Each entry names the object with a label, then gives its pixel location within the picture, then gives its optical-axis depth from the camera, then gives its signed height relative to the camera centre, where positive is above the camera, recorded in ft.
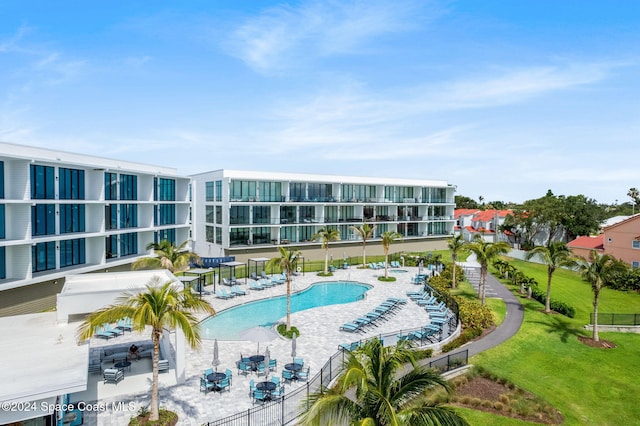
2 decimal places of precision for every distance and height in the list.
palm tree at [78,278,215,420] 39.81 -10.76
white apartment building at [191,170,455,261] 152.25 +0.55
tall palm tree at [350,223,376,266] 149.82 -7.91
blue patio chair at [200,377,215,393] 52.65 -23.29
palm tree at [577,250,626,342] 77.41 -11.86
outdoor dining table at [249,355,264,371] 59.41 -22.62
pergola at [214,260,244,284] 118.43 -17.75
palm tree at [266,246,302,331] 81.08 -10.82
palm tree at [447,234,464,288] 117.36 -10.73
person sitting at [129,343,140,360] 62.20 -22.19
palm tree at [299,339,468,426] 26.21 -13.06
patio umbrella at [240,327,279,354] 59.16 -18.78
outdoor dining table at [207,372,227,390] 52.19 -22.05
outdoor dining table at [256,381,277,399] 50.16 -22.49
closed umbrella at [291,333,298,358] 60.49 -21.24
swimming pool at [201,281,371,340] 83.30 -24.60
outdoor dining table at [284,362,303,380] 56.90 -22.64
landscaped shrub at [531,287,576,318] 94.27 -23.05
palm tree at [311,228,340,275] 139.54 -9.27
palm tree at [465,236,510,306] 96.27 -9.94
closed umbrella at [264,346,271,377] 56.37 -21.53
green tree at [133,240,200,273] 102.53 -12.58
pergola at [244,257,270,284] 126.10 -19.28
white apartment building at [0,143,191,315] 86.84 -1.96
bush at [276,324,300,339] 76.23 -23.62
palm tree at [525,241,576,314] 89.99 -10.44
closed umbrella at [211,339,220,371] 56.76 -21.45
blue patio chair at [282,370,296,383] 56.33 -23.40
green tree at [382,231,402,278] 137.53 -9.91
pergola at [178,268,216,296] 103.42 -16.64
